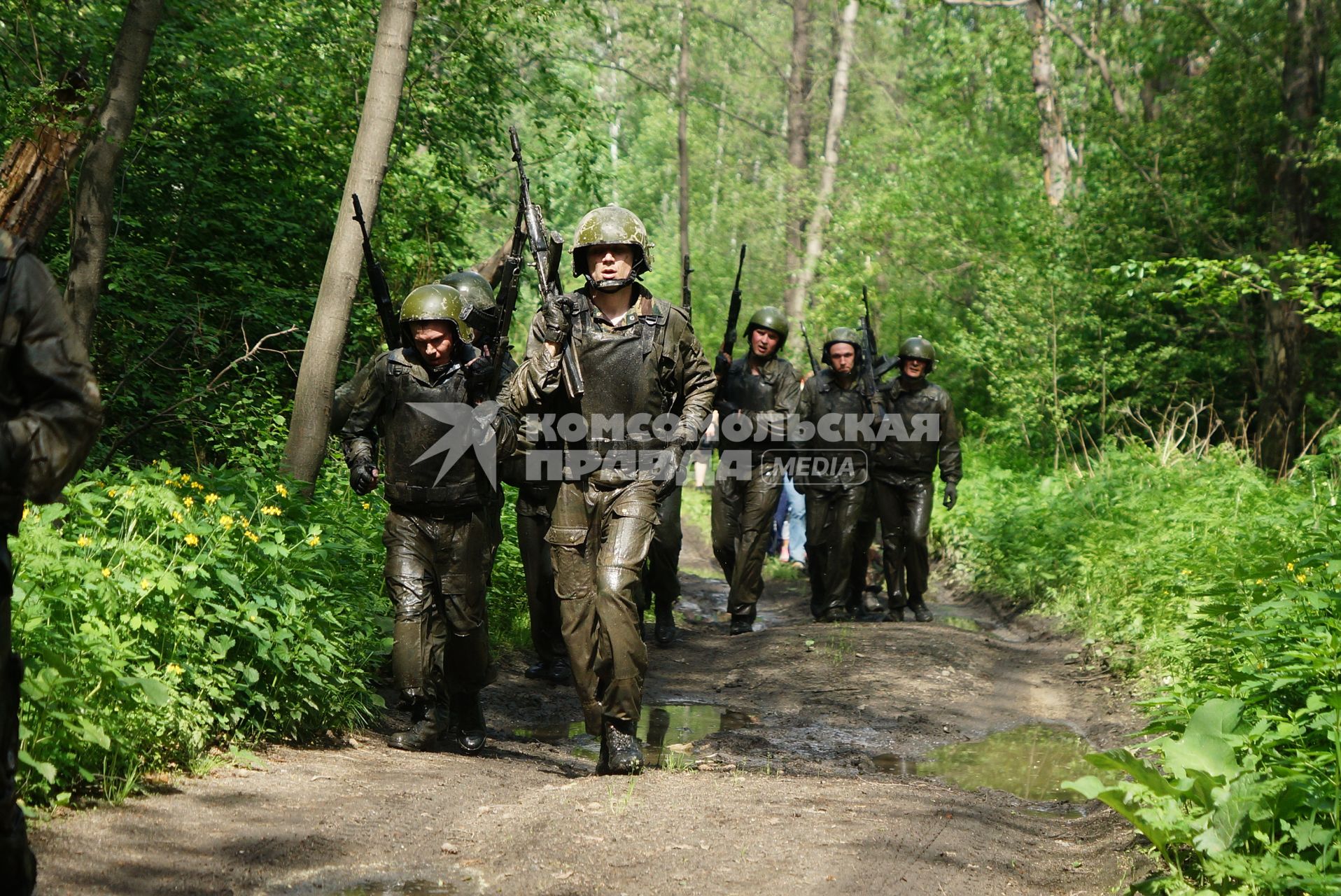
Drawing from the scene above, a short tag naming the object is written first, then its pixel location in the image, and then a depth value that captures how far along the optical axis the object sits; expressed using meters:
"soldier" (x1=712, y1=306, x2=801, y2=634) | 11.41
